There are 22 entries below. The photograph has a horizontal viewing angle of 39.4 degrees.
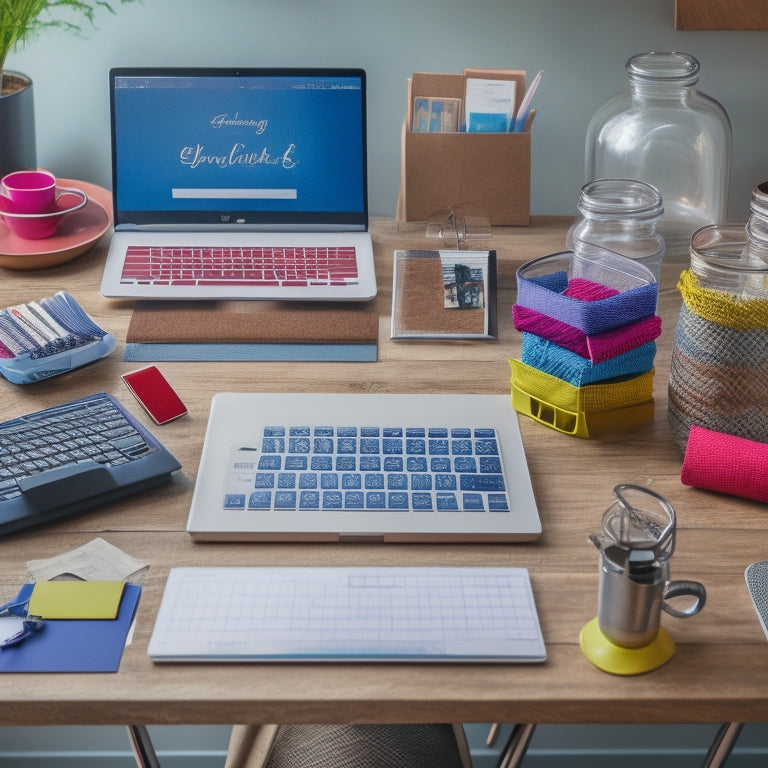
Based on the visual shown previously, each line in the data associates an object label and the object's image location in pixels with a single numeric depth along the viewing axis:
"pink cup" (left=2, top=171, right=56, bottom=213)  1.46
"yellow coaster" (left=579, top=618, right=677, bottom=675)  0.84
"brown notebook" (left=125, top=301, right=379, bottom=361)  1.28
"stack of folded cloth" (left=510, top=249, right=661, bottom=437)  1.08
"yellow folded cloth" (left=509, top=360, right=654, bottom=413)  1.11
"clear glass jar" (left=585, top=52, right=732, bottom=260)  1.51
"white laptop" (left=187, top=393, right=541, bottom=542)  0.99
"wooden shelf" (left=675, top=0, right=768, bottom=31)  1.53
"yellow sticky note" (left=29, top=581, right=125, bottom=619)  0.90
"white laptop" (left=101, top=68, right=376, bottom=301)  1.45
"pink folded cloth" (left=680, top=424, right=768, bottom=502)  1.02
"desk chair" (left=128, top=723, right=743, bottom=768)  1.18
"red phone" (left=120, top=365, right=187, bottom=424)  1.16
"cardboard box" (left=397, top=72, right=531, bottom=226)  1.51
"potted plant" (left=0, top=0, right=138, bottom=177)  1.48
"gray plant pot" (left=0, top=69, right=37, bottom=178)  1.51
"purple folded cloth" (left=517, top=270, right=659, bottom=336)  1.07
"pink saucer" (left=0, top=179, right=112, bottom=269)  1.43
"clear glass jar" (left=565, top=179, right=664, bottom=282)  1.33
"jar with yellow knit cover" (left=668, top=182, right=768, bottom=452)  1.02
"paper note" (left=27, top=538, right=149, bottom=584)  0.94
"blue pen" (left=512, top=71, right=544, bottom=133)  1.46
